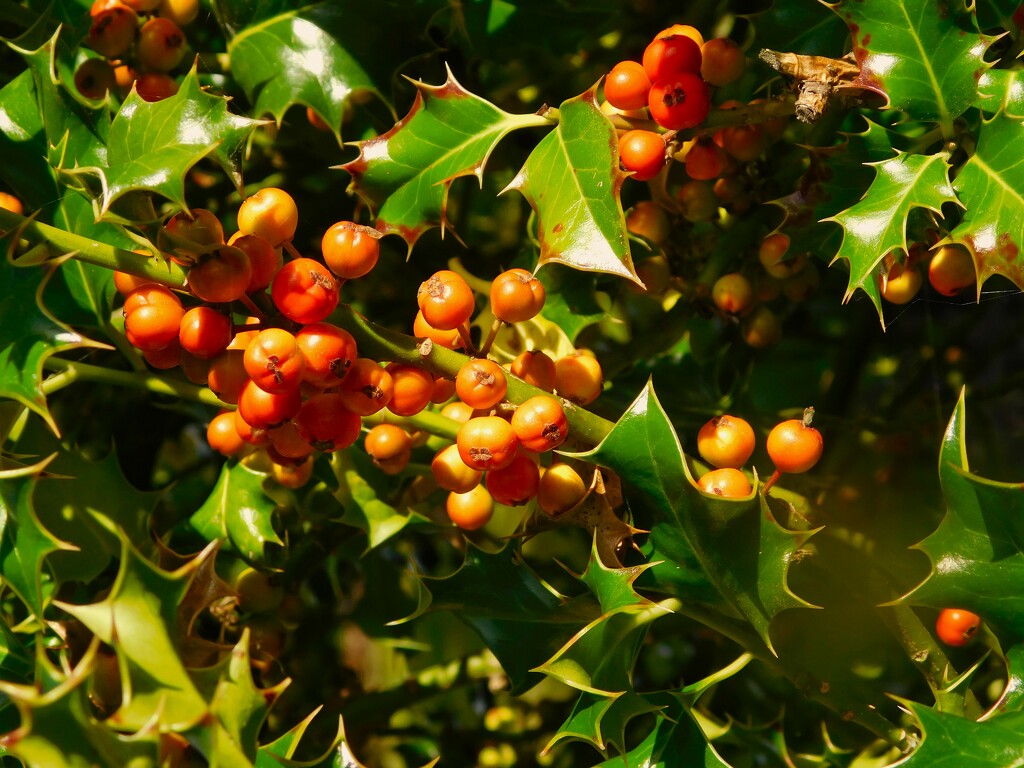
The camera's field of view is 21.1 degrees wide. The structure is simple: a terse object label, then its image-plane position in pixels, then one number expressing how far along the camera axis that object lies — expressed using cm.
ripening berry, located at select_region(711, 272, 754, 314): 44
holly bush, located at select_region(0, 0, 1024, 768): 39
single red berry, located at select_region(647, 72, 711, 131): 41
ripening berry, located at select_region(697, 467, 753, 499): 40
